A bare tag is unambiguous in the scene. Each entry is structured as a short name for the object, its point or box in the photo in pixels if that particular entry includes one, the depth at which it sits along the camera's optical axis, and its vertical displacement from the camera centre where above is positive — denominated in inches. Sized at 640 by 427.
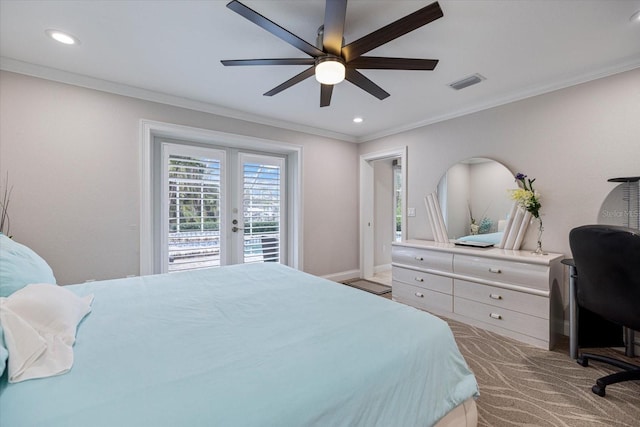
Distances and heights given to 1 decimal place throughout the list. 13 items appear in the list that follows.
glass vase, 108.9 -12.9
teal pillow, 49.8 -11.7
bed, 30.7 -21.8
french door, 134.1 +2.1
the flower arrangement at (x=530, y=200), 110.4 +4.6
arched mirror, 125.3 +6.2
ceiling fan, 56.7 +41.0
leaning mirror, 93.1 +2.2
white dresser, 97.0 -31.5
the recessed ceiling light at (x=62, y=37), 79.4 +52.4
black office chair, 65.1 -16.5
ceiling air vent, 104.7 +51.8
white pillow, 35.9 -18.2
